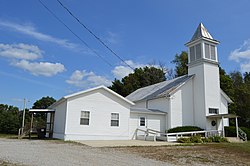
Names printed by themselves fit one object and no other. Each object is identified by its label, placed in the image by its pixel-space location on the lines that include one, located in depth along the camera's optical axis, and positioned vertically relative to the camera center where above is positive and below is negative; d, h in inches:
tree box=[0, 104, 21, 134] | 1310.3 -37.0
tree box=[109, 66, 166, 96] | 2063.4 +335.9
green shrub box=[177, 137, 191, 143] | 821.1 -62.6
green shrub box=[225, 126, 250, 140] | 1041.5 -38.8
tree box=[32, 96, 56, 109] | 2756.6 +173.7
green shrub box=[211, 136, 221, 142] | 883.4 -58.1
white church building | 842.8 +49.1
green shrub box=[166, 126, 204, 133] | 979.9 -31.7
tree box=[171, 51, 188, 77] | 1977.9 +479.6
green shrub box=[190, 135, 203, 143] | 834.2 -59.7
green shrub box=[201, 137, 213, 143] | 862.7 -61.3
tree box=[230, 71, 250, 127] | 1560.0 +113.1
